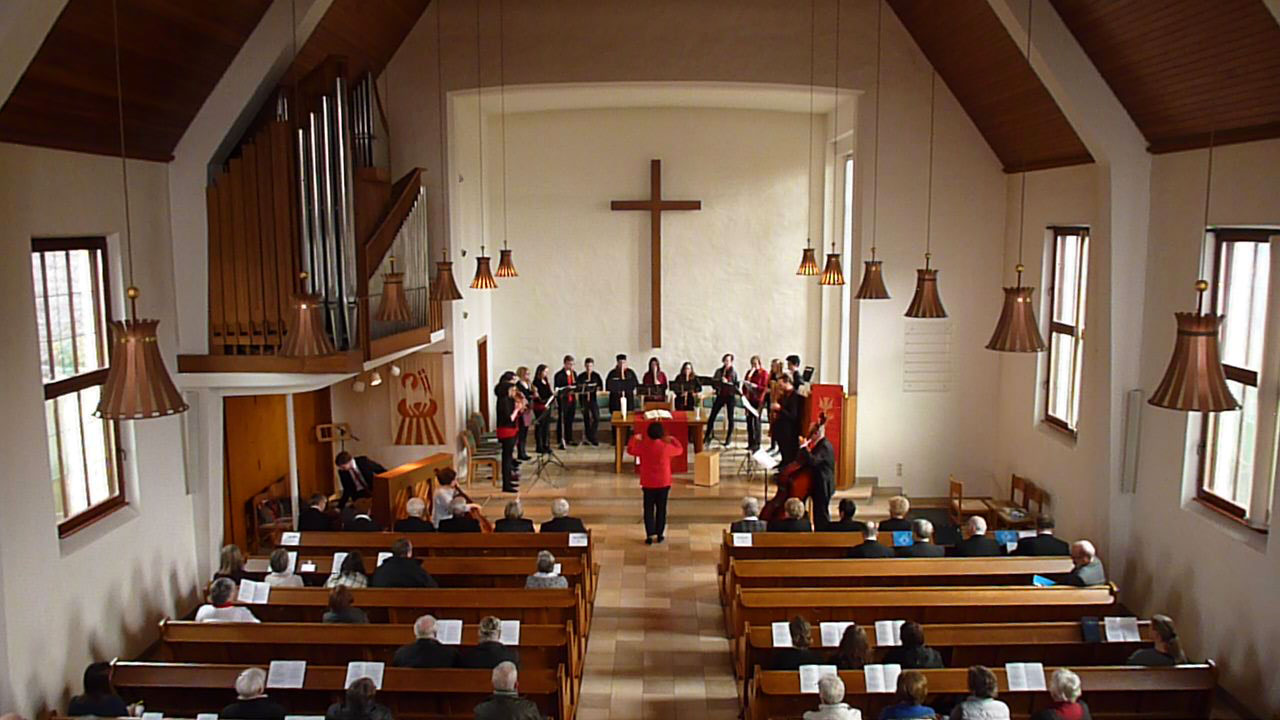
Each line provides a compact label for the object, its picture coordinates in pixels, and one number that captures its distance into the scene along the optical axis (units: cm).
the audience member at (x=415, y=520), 902
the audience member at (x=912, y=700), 526
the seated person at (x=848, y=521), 886
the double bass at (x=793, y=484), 1000
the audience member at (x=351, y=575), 761
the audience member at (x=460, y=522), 908
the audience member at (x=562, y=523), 879
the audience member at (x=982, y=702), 520
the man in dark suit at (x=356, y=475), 1046
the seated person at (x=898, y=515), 871
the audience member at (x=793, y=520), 866
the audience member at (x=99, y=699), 567
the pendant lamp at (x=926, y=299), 807
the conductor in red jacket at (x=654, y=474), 1015
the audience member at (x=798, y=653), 610
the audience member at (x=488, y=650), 609
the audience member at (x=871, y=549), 820
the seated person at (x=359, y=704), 521
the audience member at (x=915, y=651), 601
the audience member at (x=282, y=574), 758
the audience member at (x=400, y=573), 759
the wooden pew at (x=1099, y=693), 587
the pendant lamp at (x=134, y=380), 465
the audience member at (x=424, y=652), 613
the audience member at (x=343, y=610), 682
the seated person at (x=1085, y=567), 740
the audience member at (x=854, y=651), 595
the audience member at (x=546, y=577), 753
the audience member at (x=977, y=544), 830
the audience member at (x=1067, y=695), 525
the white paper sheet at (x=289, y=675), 598
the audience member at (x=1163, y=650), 606
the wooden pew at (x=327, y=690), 596
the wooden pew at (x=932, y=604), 708
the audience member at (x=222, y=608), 695
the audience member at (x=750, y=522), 876
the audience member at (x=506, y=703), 523
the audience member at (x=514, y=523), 885
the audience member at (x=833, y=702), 520
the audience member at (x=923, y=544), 815
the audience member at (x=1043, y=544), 821
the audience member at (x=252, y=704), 528
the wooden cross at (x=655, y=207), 1494
